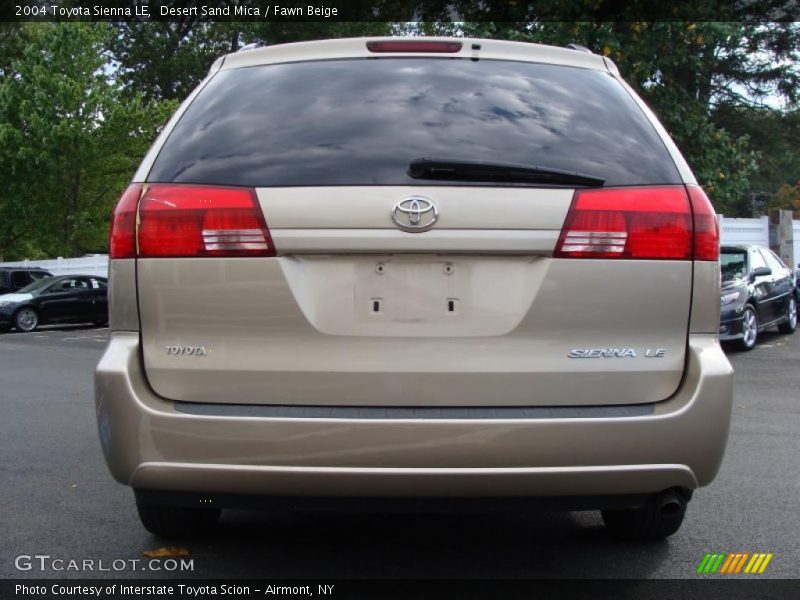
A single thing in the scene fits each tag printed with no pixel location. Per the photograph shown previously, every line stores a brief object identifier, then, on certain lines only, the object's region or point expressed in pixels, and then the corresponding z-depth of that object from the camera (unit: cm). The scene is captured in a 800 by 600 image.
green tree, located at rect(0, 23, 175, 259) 2856
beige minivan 272
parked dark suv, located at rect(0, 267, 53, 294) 2527
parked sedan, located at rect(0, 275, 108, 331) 2242
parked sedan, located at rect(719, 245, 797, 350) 1208
